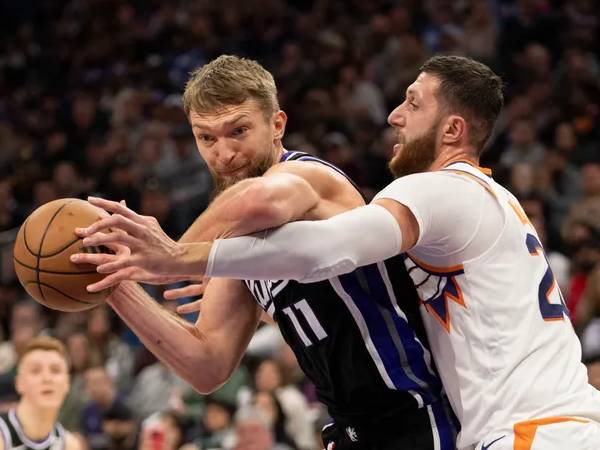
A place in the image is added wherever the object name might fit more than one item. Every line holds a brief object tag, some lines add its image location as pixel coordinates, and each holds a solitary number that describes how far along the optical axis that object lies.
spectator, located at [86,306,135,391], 20.17
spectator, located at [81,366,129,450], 18.28
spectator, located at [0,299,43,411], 19.50
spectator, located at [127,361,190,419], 18.97
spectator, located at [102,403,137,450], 18.20
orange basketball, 7.03
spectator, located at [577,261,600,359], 16.25
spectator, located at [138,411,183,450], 15.52
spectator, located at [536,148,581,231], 20.00
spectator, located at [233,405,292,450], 15.16
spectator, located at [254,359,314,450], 16.91
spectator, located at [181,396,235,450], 16.92
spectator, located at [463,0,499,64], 24.69
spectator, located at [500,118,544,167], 21.28
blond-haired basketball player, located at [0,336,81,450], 13.08
